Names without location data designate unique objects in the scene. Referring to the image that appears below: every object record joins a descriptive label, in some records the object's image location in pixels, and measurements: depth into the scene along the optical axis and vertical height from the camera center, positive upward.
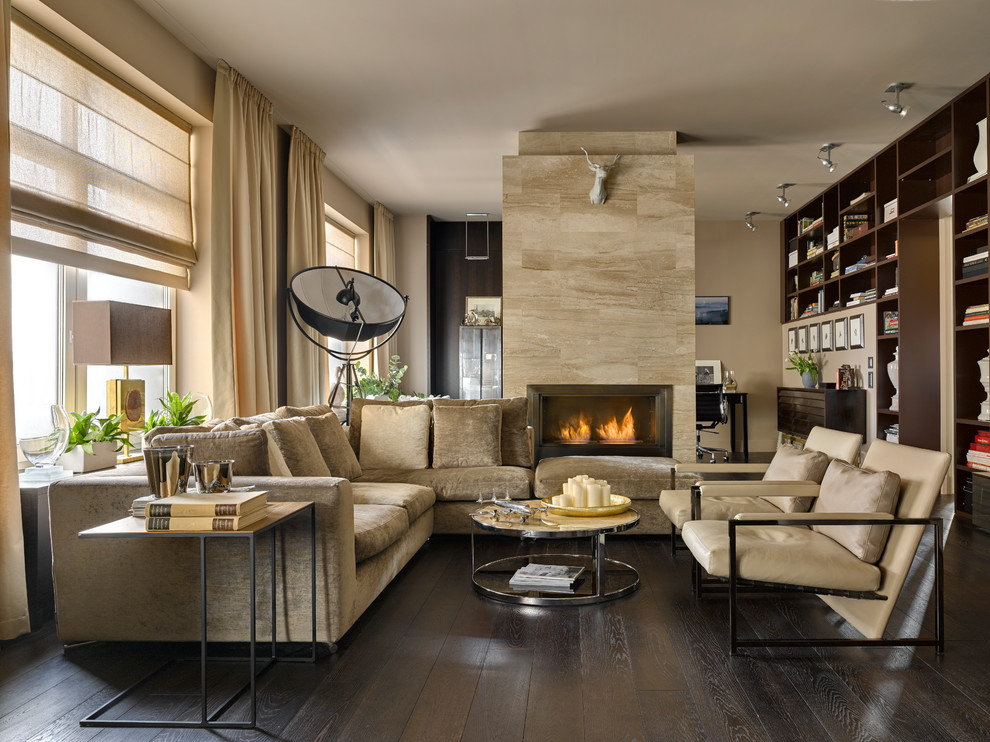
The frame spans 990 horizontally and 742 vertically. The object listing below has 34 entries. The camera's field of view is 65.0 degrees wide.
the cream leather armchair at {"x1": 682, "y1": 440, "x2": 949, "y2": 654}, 2.73 -0.69
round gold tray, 3.58 -0.65
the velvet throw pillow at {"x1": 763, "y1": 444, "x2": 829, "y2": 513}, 3.48 -0.46
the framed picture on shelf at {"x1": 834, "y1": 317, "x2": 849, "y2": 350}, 7.95 +0.36
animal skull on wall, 5.86 +1.40
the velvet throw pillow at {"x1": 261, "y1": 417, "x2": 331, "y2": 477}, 3.68 -0.36
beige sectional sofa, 2.80 -0.70
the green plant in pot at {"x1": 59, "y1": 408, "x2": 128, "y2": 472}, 3.42 -0.31
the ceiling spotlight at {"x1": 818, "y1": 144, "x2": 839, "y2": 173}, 6.48 +1.86
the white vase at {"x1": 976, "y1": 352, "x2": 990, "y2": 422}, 5.25 -0.09
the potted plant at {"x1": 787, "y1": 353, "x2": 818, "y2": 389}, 8.55 +0.01
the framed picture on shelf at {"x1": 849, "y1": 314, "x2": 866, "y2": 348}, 7.55 +0.37
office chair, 8.25 -0.36
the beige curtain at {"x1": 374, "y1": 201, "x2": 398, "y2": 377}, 8.88 +1.36
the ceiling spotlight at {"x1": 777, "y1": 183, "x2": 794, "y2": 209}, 7.92 +1.86
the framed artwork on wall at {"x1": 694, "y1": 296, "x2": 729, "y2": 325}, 9.94 +0.76
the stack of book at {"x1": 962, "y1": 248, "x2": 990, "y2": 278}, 5.24 +0.71
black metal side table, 2.23 -0.76
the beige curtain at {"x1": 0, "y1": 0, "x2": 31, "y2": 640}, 2.94 -0.41
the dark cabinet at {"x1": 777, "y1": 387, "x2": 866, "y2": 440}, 7.57 -0.41
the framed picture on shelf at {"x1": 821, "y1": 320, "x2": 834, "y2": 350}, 8.38 +0.36
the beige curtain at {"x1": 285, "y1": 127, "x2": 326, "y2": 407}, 6.03 +1.04
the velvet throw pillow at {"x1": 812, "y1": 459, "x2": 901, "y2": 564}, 2.82 -0.50
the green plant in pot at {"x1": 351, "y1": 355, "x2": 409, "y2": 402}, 7.83 -0.17
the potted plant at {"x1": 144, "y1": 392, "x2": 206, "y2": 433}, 3.84 -0.22
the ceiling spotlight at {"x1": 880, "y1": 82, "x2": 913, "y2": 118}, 5.11 +1.82
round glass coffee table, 3.36 -0.96
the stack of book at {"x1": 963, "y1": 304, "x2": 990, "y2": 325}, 5.21 +0.36
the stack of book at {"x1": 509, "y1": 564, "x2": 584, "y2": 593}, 3.54 -0.96
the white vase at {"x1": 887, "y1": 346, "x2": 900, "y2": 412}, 6.88 -0.05
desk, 9.30 -0.58
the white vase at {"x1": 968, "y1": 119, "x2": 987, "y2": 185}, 5.20 +1.45
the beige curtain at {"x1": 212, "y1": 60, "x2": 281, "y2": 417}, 4.73 +0.80
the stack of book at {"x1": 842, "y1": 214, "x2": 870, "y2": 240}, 7.37 +1.39
